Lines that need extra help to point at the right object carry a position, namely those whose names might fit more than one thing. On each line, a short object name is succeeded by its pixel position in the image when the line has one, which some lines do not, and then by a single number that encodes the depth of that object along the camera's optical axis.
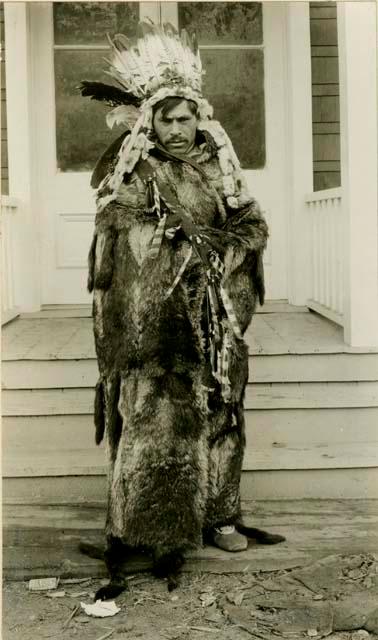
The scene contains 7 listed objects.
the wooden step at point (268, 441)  3.49
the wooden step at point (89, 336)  3.89
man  2.68
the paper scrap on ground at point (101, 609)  2.66
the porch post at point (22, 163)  4.54
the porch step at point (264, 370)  3.80
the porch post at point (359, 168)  3.66
